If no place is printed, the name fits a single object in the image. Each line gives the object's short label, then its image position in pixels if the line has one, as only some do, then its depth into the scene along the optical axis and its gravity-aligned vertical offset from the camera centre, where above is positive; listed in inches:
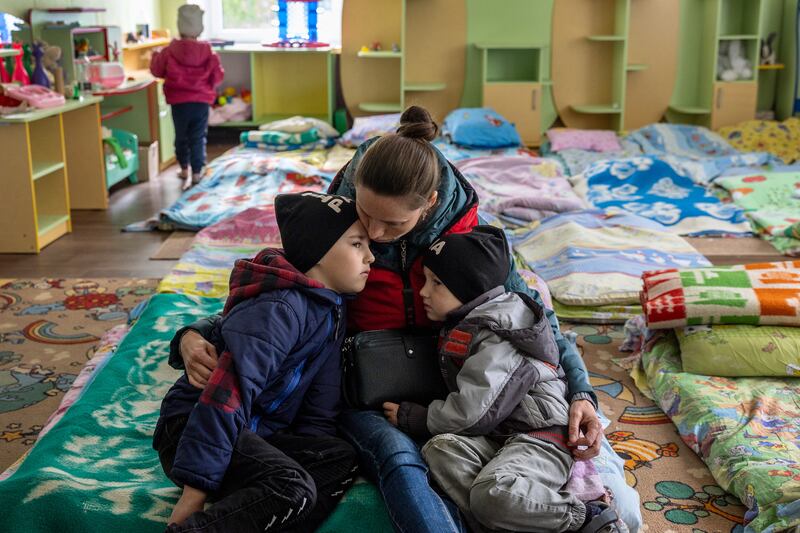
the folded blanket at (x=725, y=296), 103.9 -27.0
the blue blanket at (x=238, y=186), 179.6 -26.0
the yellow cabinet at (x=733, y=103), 243.3 -11.6
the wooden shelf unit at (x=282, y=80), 280.7 -5.7
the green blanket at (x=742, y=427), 79.0 -36.2
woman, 63.0 -18.2
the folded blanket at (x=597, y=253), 129.6 -29.9
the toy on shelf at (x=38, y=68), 183.9 -1.0
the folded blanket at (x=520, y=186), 168.6 -25.5
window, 288.0 +12.6
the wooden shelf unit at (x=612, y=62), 249.4 -0.8
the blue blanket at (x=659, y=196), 173.9 -28.1
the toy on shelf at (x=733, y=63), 247.3 -1.2
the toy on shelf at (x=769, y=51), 248.1 +1.9
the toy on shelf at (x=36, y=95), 168.7 -6.0
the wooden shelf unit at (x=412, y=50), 249.0 +3.0
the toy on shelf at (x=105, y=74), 208.2 -2.6
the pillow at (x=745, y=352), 101.0 -32.1
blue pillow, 224.2 -17.0
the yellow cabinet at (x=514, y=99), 245.4 -10.3
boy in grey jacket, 62.2 -25.3
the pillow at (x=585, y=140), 232.2 -20.4
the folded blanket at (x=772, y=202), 164.2 -28.6
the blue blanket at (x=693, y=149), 212.2 -22.2
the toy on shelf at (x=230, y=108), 278.4 -13.9
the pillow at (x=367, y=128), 230.1 -16.8
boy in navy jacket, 59.5 -23.4
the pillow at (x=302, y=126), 236.8 -16.5
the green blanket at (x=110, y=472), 62.0 -30.4
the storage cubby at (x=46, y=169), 162.9 -20.6
